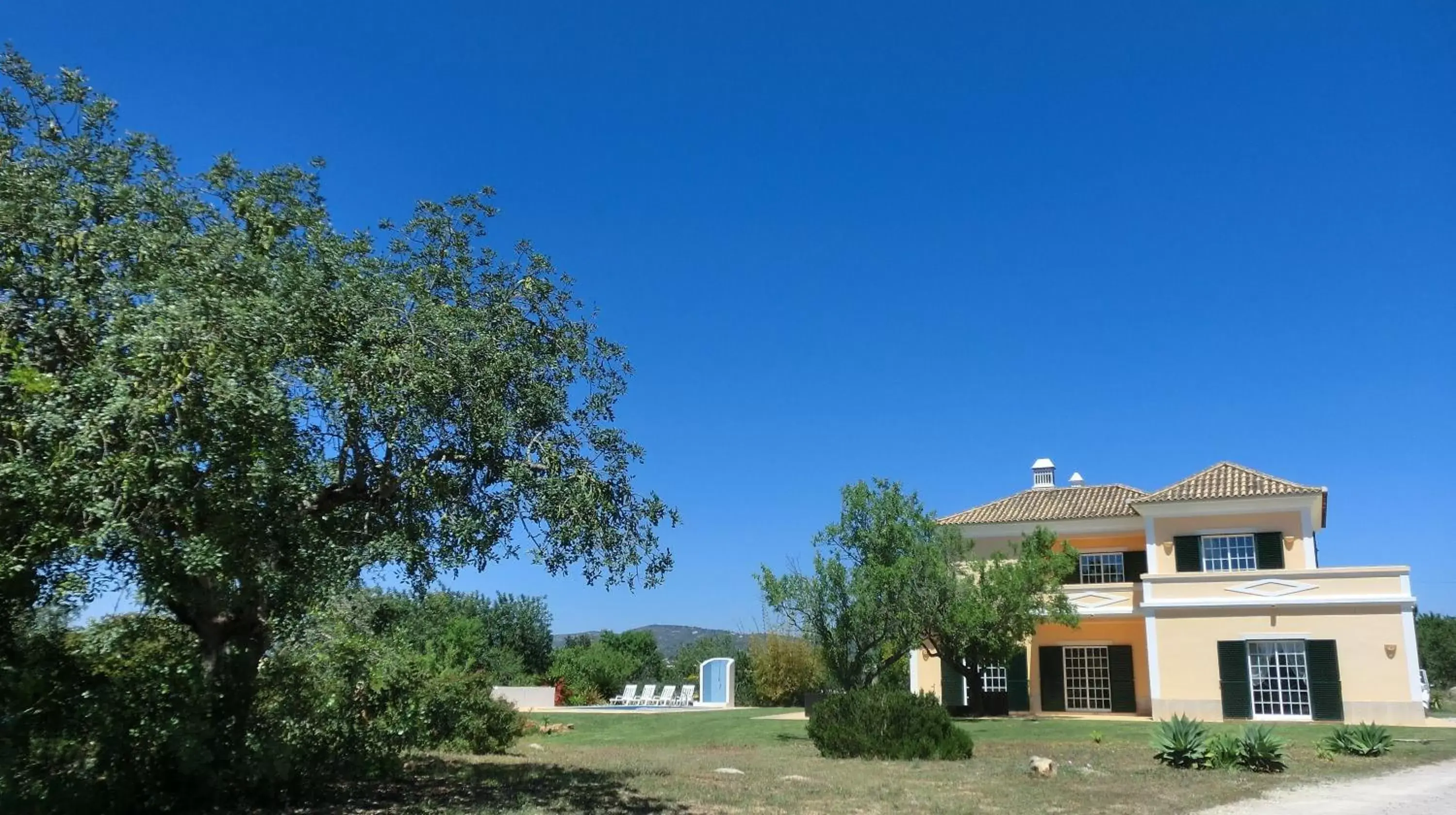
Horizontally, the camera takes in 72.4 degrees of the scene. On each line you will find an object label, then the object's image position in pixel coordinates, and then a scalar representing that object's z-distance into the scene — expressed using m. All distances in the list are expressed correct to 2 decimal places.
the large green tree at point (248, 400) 8.20
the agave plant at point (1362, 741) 17.66
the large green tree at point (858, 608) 25.97
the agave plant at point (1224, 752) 15.67
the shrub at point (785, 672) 40.50
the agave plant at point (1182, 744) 15.95
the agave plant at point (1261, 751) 15.27
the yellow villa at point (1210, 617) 26.45
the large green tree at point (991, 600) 27.30
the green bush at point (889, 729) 17.84
